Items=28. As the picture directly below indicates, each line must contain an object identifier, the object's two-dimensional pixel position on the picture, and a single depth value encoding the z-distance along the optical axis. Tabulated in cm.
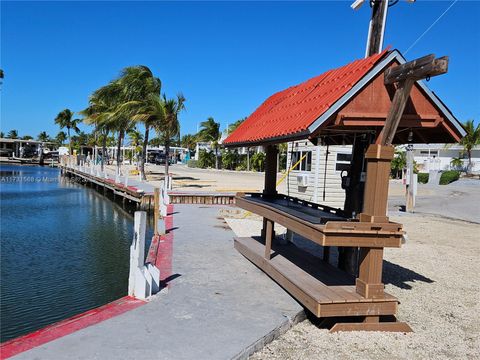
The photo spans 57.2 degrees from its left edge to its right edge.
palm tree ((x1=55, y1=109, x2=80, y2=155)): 7862
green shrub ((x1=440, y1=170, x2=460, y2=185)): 4188
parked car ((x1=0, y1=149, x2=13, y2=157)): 9921
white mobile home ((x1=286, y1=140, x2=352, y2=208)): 1875
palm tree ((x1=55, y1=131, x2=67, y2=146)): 14025
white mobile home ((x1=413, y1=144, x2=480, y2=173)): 5700
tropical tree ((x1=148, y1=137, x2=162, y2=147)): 11790
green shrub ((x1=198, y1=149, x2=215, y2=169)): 6944
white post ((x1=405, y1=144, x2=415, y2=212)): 1998
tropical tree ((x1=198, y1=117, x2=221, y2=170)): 6956
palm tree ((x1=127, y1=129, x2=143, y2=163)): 6503
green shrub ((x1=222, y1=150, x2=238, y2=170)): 6469
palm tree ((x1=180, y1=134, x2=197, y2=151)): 9956
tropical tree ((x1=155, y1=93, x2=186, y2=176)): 2694
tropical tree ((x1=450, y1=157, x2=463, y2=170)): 5581
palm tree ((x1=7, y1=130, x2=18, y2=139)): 15131
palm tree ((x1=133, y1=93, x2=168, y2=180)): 2662
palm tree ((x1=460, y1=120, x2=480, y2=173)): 5253
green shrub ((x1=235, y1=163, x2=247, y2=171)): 6256
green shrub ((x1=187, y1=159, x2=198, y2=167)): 7236
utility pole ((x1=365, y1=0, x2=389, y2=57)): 730
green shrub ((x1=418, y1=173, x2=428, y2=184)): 4484
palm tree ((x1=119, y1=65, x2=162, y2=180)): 3266
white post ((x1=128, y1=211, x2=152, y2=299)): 588
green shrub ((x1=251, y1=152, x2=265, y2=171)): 5708
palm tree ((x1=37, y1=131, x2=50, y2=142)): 15325
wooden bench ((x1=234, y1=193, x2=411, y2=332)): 526
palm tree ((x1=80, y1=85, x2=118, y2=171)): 3800
